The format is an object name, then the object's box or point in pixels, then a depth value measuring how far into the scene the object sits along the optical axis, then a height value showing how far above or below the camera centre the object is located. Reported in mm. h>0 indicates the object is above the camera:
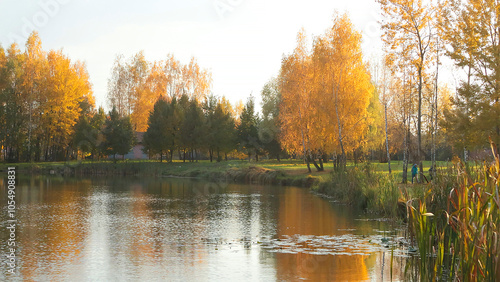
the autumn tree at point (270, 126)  60438 +3695
